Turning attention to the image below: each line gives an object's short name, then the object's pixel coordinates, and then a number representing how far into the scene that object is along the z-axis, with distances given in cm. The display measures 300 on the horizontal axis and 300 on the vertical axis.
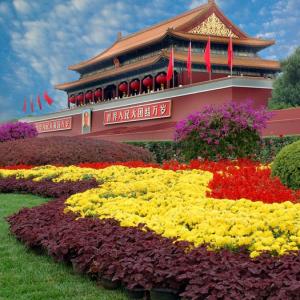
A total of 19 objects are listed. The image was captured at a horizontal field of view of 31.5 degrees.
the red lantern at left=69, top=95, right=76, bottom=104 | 3968
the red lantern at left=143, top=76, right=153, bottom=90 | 2939
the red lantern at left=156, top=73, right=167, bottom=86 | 2786
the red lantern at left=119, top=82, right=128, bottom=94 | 3225
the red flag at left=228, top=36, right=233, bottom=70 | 2294
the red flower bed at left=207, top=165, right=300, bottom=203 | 670
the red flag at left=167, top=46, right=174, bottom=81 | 2514
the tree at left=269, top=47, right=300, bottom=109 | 2114
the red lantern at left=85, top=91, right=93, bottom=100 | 3702
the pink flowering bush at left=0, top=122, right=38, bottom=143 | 2285
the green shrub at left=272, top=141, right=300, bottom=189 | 762
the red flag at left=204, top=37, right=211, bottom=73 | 2310
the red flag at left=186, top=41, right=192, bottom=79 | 2417
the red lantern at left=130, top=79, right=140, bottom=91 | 3064
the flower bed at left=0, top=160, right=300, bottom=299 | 357
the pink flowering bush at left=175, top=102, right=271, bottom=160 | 1255
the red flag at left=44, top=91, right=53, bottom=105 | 4058
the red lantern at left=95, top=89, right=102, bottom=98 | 3578
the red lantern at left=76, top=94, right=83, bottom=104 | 3847
